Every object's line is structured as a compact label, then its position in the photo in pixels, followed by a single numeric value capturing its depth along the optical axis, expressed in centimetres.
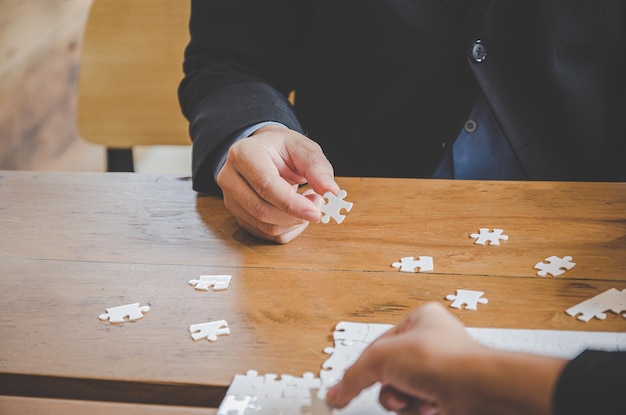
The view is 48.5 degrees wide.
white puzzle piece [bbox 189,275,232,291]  116
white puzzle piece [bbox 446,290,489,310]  108
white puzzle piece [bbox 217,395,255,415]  90
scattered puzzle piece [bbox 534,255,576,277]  115
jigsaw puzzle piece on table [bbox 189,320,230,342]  104
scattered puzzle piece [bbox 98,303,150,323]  109
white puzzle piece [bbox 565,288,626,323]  105
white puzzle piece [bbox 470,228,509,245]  125
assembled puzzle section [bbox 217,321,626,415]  90
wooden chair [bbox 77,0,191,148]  235
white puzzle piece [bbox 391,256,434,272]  118
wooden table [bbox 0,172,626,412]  100
